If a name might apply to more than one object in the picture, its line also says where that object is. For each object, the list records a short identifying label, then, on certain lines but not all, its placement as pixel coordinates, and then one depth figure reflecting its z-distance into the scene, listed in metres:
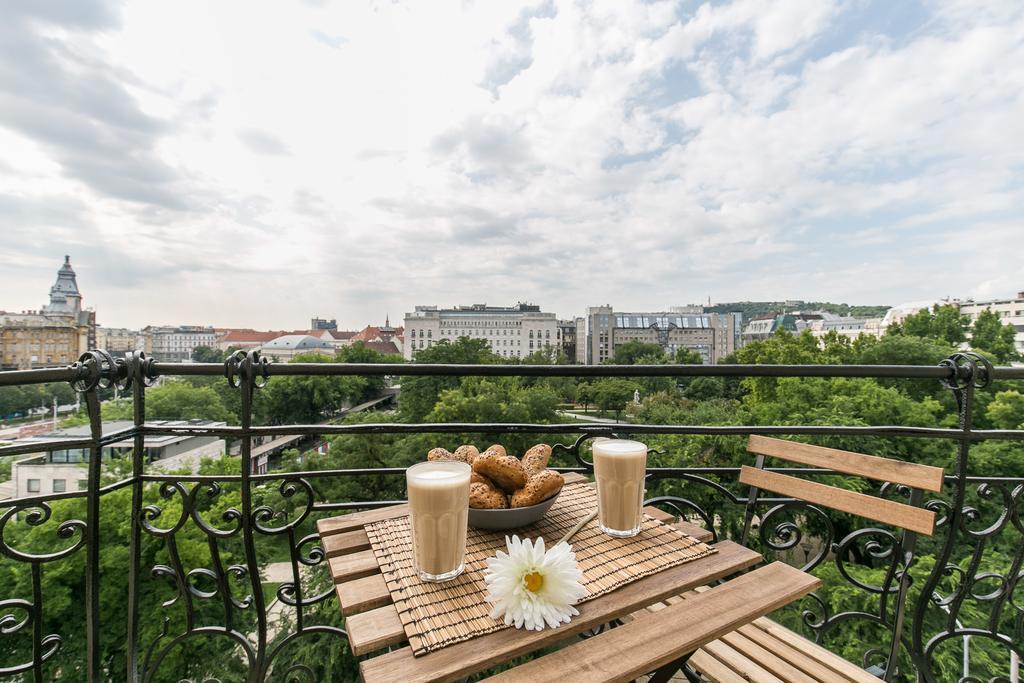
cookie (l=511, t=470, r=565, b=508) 0.87
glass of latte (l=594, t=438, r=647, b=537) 0.89
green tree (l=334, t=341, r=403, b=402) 40.59
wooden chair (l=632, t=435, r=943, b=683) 1.03
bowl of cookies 0.86
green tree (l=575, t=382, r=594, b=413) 34.66
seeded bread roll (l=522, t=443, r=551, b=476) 0.97
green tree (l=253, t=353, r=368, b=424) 33.19
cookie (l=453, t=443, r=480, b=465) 0.97
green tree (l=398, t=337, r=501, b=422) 25.09
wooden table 0.57
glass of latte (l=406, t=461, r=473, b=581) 0.72
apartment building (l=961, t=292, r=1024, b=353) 40.47
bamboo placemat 0.63
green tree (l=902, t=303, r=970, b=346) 24.41
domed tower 46.50
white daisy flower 0.63
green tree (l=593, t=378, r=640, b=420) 34.09
